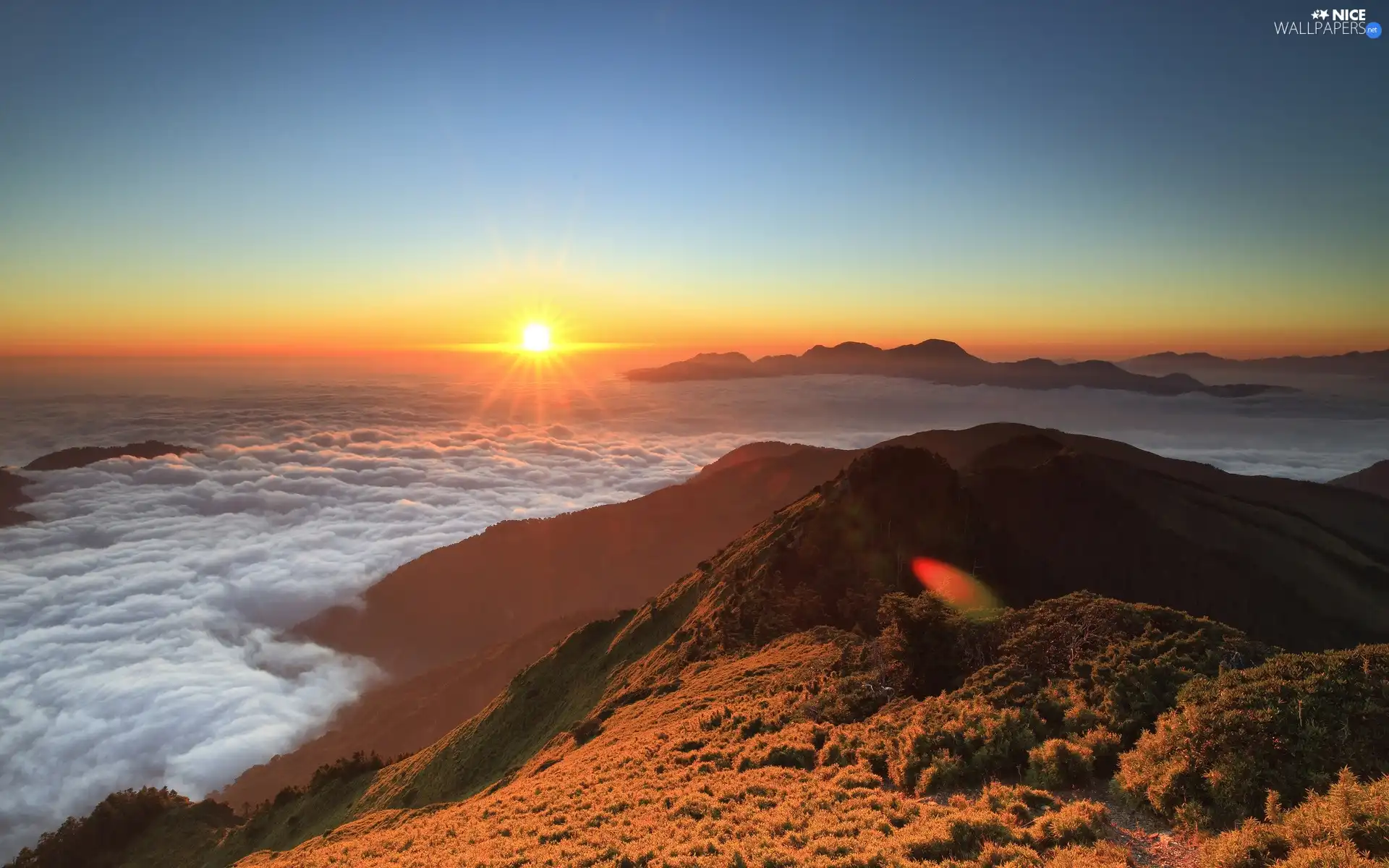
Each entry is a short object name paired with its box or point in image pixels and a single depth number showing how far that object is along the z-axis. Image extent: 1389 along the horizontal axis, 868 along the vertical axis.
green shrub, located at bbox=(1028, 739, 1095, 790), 12.64
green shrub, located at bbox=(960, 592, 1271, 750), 14.25
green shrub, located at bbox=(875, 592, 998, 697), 19.73
